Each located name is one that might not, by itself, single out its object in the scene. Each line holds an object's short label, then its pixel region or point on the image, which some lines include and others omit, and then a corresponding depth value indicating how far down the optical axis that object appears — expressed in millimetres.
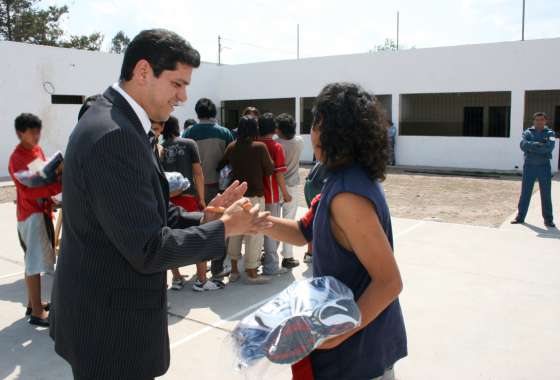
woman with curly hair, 1569
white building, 15695
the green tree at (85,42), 34781
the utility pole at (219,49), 42562
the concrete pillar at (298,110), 20219
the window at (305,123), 21328
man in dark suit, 1451
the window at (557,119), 20609
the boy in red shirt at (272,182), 5359
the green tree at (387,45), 61156
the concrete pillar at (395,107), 18316
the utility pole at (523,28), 32656
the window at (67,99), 16778
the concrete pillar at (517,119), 16094
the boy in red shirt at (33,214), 3977
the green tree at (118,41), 60438
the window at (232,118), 24661
